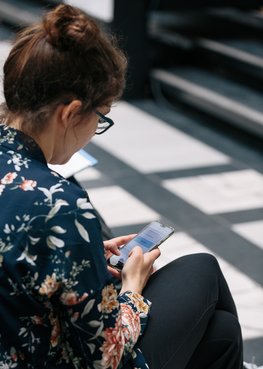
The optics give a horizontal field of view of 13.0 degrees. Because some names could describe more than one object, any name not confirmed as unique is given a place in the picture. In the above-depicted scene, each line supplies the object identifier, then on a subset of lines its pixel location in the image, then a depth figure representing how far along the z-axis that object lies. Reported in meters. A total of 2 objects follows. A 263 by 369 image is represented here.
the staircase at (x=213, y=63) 5.72
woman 1.98
